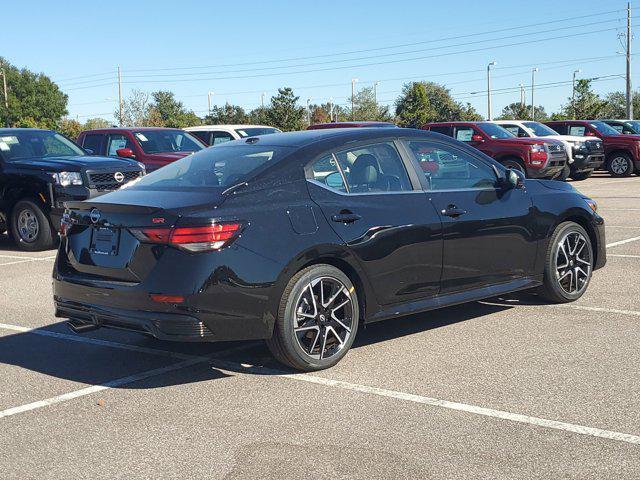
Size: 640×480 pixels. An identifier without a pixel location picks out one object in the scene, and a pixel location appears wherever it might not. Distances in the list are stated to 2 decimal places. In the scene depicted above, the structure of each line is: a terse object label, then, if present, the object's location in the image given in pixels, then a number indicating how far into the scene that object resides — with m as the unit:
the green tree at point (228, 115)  67.12
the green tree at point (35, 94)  110.86
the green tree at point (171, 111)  82.14
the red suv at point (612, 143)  26.38
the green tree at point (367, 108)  94.21
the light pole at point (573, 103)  59.00
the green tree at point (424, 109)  67.66
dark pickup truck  11.84
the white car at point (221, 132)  20.22
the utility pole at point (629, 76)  46.06
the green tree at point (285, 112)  58.69
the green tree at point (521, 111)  69.49
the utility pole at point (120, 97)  73.25
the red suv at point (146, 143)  15.99
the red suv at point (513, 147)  21.70
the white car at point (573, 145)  23.91
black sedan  5.12
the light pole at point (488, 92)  67.12
